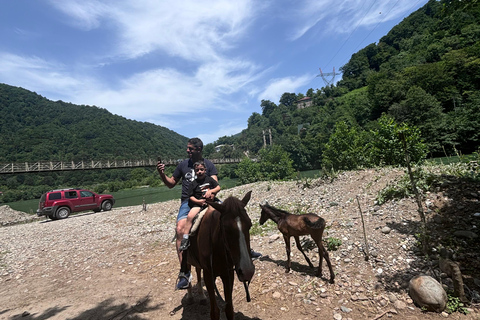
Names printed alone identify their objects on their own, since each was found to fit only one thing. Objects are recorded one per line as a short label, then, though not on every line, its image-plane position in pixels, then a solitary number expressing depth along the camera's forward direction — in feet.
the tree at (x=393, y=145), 36.63
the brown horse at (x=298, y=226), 14.30
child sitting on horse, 11.70
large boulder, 10.18
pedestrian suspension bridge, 89.53
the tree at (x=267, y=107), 573.49
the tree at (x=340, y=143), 71.20
